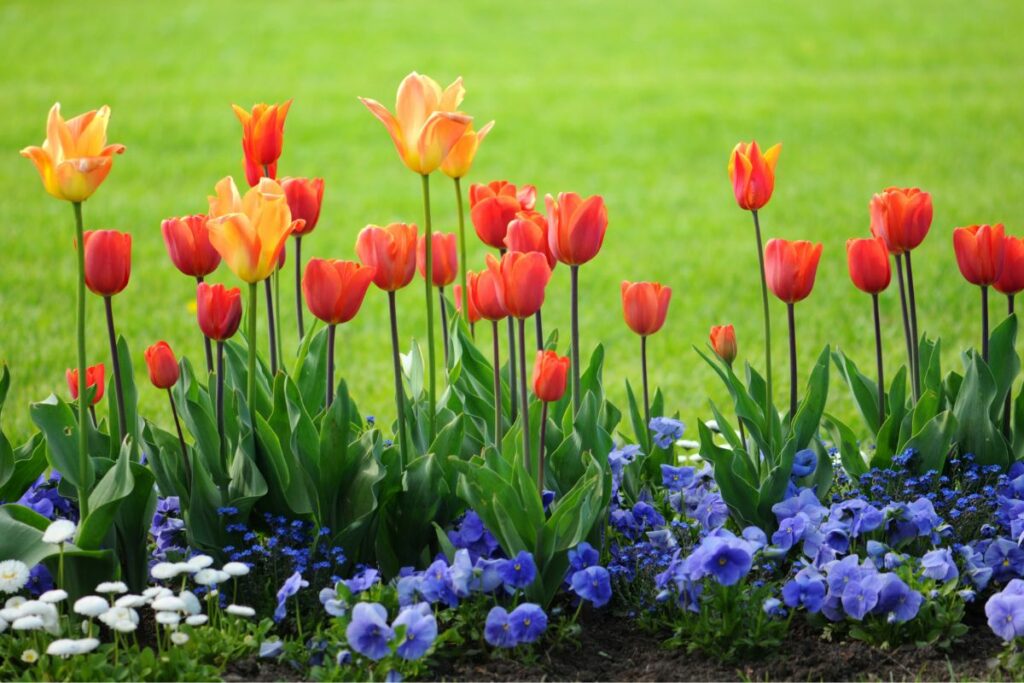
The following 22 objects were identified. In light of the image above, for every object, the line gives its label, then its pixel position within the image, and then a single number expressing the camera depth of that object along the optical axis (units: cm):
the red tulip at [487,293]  500
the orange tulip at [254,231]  468
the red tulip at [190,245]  528
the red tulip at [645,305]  554
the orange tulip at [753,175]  541
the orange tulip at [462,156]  540
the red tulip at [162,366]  530
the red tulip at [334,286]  493
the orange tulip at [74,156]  461
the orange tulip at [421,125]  491
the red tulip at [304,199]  566
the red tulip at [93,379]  574
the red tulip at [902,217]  564
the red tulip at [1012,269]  568
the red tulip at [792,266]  537
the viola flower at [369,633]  463
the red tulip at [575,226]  514
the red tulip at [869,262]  556
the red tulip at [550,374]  488
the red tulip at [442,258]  599
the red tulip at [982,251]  565
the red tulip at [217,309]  506
